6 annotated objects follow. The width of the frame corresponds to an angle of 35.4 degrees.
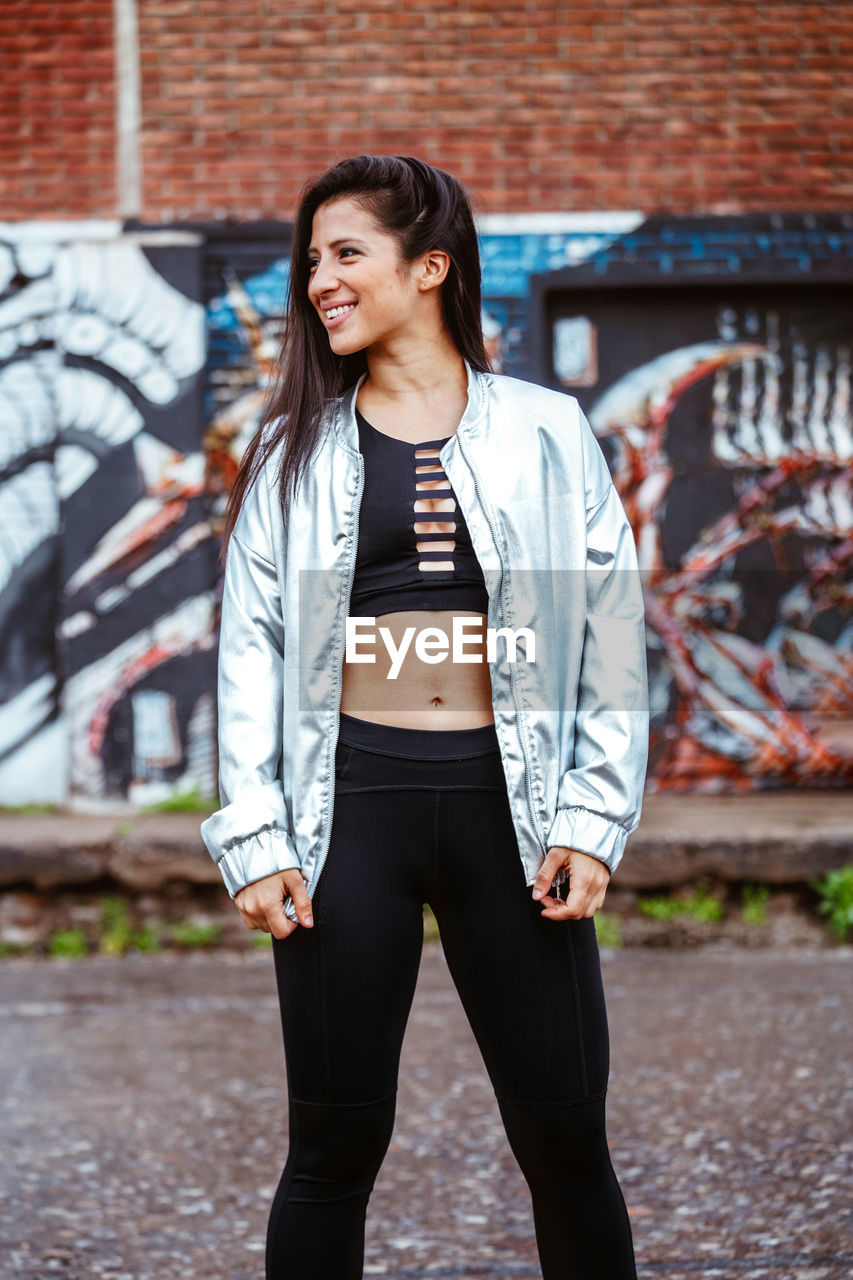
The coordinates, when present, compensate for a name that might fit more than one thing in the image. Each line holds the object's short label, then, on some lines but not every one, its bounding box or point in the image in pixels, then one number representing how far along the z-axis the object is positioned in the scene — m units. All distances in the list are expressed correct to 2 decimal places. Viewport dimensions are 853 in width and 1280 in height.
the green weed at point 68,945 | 6.00
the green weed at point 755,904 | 5.86
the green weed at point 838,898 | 5.73
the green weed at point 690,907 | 5.83
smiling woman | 2.04
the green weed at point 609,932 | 5.82
